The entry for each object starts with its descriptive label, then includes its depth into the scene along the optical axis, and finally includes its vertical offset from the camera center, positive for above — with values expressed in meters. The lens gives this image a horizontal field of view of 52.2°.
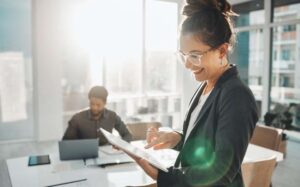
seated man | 2.57 -0.43
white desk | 1.64 -0.58
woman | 0.80 -0.11
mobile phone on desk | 1.94 -0.57
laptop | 2.00 -0.50
